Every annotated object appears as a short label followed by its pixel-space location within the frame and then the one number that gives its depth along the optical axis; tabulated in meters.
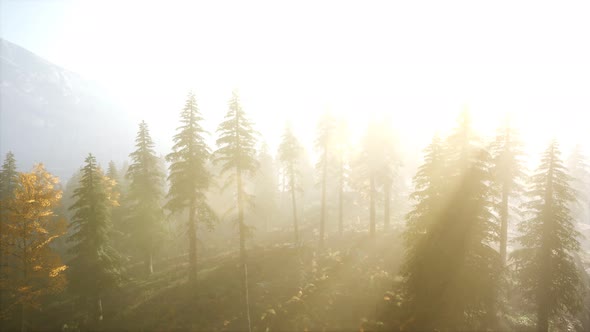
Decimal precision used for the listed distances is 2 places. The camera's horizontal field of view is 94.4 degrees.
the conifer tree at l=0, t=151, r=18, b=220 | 28.08
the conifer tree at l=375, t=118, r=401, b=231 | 28.55
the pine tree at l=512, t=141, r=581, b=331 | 16.27
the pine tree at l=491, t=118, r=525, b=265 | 22.39
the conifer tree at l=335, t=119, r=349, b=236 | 28.59
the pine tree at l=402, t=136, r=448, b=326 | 13.93
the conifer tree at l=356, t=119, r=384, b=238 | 28.58
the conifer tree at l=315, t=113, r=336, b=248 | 28.34
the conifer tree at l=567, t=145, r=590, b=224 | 35.96
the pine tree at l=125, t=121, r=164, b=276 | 26.48
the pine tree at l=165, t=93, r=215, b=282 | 20.88
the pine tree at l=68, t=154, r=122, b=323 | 20.23
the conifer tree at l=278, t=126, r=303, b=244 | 29.38
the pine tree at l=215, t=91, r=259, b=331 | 20.08
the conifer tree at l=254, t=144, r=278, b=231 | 43.94
